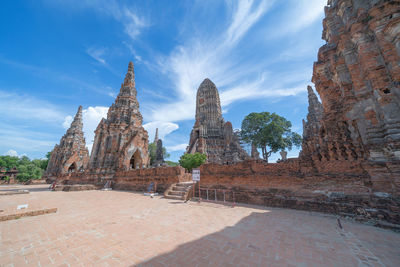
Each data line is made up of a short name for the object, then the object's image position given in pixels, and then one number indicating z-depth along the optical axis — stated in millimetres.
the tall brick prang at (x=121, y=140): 19766
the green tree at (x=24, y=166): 27256
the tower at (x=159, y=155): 30256
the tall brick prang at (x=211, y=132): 33625
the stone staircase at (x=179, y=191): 9807
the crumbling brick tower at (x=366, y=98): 5023
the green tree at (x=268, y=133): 29219
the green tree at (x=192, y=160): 29094
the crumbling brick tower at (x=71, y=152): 32806
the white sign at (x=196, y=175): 9022
